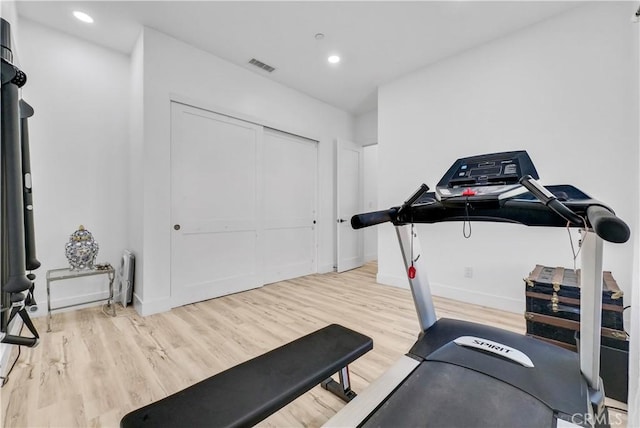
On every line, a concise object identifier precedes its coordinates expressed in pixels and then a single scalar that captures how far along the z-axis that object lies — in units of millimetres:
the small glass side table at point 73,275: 2586
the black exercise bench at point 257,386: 925
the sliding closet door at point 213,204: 3123
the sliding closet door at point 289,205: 4062
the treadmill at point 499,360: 1000
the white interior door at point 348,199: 4848
